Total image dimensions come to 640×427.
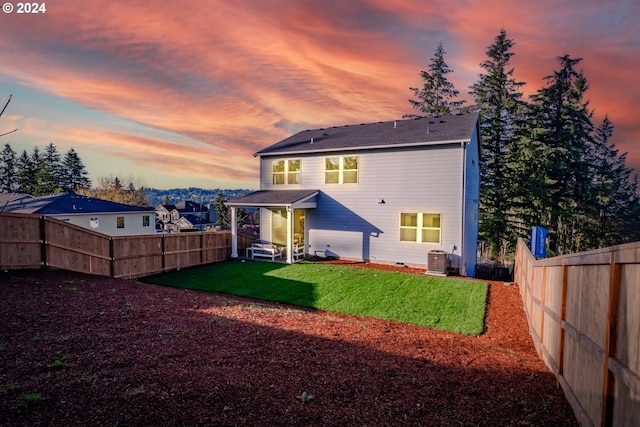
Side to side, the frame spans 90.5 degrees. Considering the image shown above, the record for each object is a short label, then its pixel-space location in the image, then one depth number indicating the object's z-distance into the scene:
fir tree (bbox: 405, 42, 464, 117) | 32.69
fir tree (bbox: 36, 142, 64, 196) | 53.59
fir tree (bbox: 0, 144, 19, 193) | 58.31
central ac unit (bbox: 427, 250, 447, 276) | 13.23
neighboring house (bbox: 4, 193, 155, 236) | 26.39
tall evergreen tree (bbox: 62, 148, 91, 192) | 57.54
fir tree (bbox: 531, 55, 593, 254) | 26.45
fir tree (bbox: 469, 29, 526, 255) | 26.94
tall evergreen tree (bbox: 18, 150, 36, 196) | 54.50
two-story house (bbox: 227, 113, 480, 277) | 14.14
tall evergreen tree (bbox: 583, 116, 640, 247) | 29.12
